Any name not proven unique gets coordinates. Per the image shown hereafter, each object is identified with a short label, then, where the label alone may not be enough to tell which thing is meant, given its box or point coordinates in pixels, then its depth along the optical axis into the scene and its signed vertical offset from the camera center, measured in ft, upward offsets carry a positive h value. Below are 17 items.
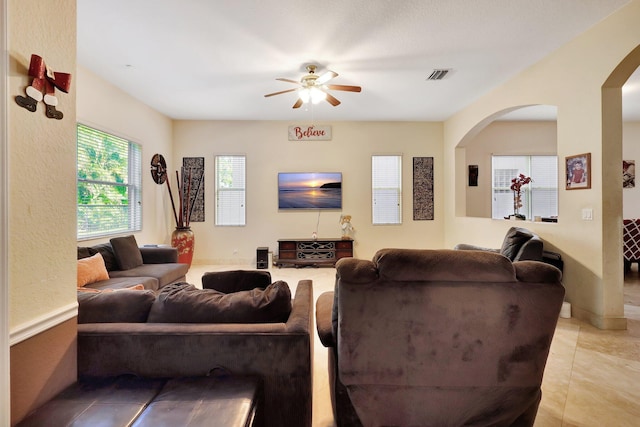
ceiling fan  11.04 +5.12
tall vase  16.78 -1.71
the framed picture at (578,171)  9.25 +1.42
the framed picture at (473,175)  18.97 +2.55
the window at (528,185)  18.83 +1.90
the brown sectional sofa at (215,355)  4.04 -2.00
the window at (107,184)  11.62 +1.36
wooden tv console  17.70 -2.30
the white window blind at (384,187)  19.07 +1.79
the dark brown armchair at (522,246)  9.15 -1.06
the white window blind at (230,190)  18.71 +1.56
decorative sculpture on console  18.34 -0.79
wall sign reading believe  18.70 +5.30
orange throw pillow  8.83 -1.81
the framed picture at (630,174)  19.11 +2.68
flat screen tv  18.69 +1.56
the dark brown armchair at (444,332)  4.11 -1.74
